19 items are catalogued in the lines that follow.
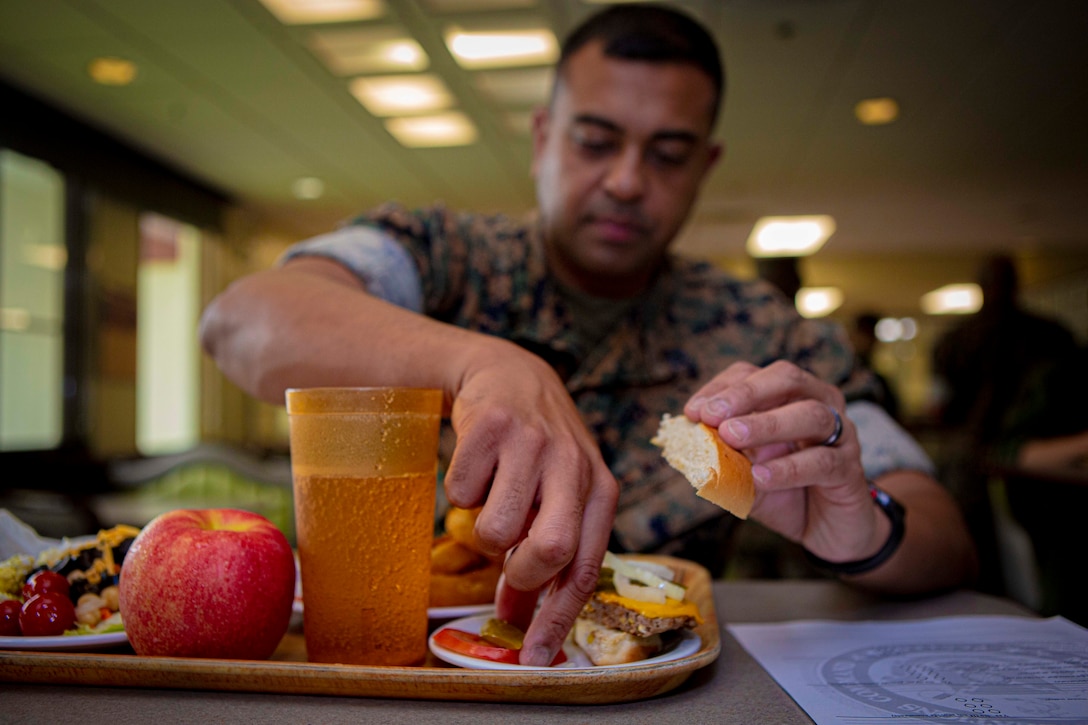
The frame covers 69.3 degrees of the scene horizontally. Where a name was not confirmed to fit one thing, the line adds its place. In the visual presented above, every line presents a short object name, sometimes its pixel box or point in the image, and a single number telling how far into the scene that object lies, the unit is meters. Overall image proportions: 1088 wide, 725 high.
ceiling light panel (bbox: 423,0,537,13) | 4.27
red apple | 0.71
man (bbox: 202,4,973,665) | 0.71
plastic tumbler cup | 0.72
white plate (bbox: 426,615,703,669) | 0.68
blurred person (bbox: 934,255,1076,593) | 3.62
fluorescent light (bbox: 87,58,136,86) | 4.98
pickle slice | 0.75
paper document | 0.65
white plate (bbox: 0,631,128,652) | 0.73
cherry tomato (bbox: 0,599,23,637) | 0.77
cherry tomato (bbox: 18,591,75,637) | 0.76
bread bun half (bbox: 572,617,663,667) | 0.72
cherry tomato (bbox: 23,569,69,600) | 0.80
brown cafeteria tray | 0.64
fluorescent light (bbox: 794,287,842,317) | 13.02
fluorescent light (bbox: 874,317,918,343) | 16.11
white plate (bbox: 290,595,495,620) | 0.89
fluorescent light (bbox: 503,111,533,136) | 5.98
